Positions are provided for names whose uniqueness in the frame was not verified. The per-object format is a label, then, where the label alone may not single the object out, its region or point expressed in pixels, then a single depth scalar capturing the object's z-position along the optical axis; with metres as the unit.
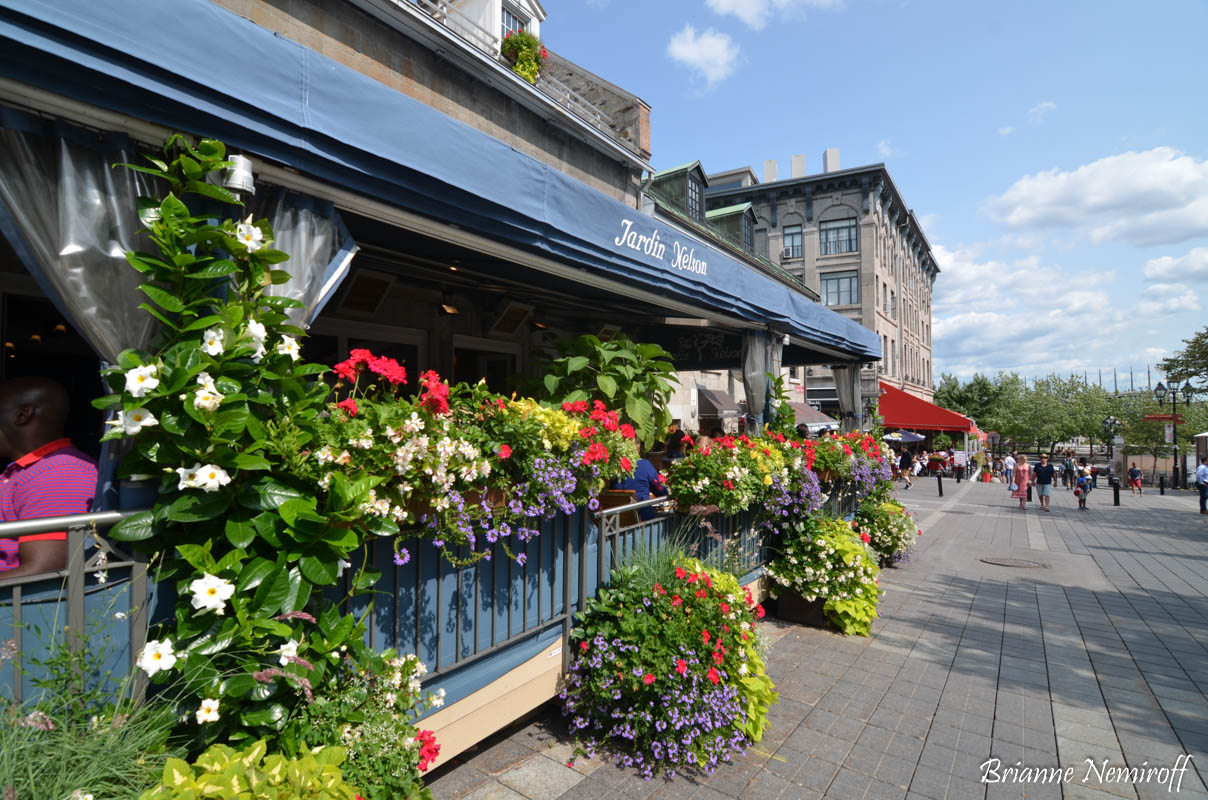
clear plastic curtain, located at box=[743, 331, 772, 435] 6.95
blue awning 1.84
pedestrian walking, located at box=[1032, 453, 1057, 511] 16.62
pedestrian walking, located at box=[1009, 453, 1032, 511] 17.09
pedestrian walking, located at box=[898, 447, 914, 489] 23.84
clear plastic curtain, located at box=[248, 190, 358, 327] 2.55
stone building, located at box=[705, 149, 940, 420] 33.25
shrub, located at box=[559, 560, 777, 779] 3.43
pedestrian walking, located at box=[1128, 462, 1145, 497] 23.39
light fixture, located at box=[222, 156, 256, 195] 2.27
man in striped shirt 2.25
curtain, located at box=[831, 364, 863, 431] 10.30
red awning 17.08
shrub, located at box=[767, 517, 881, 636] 5.75
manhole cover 9.23
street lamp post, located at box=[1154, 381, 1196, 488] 25.61
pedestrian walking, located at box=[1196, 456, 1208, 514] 16.31
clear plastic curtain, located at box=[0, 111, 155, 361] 1.95
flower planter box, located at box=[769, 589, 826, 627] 6.00
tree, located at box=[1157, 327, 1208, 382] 29.58
